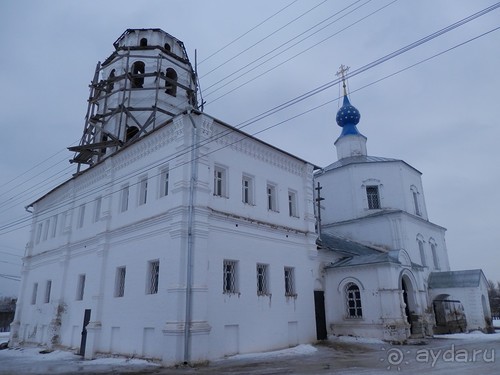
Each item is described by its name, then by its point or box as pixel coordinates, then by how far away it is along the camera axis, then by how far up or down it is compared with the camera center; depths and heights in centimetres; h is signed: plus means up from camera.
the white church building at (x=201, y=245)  1312 +300
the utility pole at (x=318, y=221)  2045 +491
